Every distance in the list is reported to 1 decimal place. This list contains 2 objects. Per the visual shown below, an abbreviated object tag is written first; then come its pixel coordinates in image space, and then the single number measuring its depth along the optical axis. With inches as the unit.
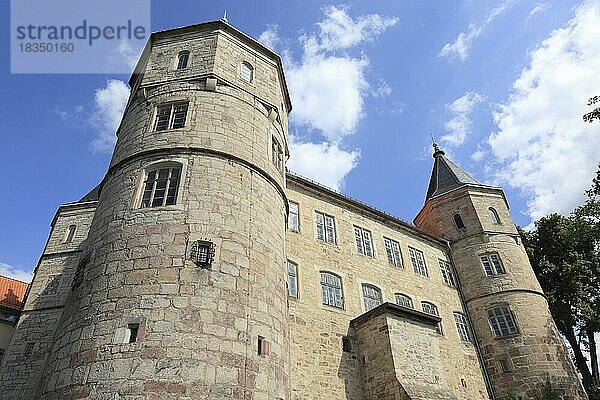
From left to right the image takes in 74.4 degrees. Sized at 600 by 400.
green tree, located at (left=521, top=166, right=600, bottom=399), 867.4
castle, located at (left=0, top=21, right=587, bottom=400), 291.1
